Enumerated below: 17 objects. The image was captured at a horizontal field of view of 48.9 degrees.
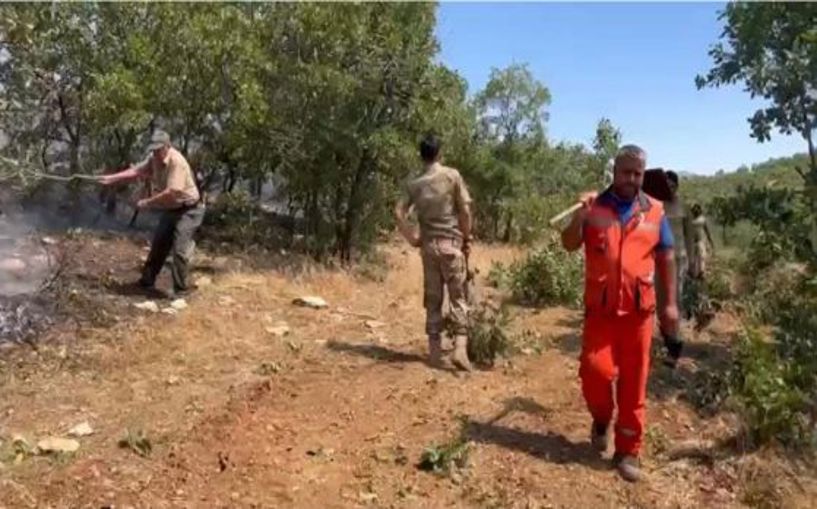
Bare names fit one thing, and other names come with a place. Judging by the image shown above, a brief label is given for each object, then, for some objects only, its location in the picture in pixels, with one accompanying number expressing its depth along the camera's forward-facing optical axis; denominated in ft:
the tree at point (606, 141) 64.85
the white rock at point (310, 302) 27.17
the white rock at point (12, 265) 24.11
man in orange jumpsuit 14.69
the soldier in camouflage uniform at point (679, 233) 23.03
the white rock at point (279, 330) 23.48
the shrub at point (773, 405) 16.28
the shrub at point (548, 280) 31.04
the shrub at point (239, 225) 39.42
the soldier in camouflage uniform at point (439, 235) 20.61
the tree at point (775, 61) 20.94
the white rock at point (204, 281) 28.42
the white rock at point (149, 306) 24.11
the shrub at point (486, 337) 20.90
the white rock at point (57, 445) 15.15
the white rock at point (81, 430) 15.93
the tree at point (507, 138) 58.54
